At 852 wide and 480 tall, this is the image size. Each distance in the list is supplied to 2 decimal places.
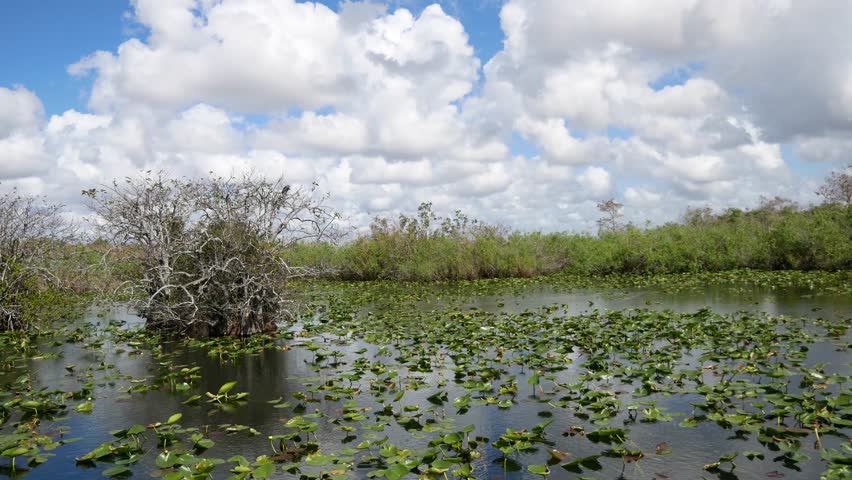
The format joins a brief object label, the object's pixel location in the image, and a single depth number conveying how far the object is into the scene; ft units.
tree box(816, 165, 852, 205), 107.04
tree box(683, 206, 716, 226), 121.86
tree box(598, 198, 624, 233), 147.74
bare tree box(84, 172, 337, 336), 36.11
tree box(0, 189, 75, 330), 40.45
